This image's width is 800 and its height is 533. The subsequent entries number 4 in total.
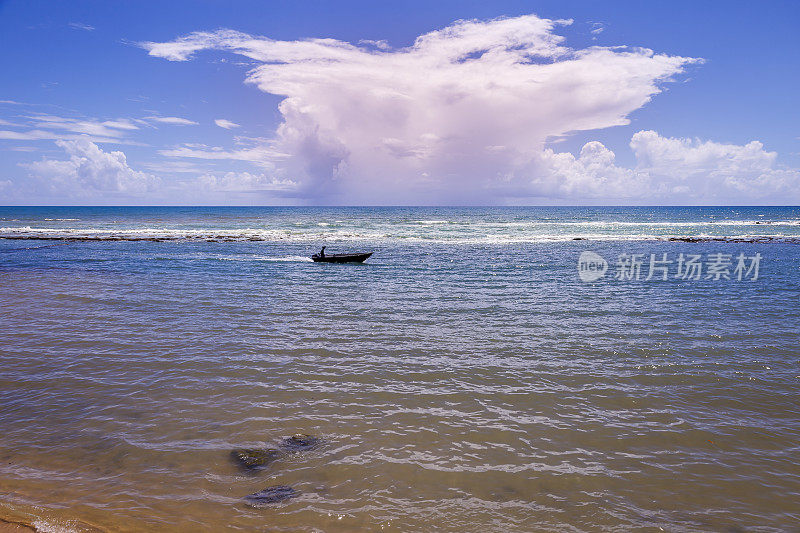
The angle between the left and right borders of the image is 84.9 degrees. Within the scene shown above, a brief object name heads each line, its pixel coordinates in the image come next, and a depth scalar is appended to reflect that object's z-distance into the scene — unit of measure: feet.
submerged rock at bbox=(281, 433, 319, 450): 25.11
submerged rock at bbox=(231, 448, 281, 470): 23.38
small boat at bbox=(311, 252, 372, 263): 112.88
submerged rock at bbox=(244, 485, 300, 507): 20.51
